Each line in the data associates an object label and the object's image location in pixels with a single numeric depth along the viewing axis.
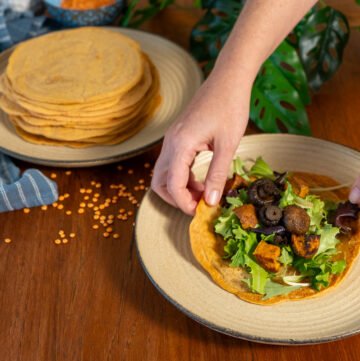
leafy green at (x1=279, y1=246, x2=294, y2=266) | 0.63
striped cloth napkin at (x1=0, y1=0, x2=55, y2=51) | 1.00
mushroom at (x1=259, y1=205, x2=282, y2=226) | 0.65
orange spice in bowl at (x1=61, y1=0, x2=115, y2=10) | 1.02
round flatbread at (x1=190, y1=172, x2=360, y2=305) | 0.61
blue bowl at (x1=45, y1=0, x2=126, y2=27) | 1.00
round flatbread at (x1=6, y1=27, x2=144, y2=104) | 0.79
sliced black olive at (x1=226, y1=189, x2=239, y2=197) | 0.68
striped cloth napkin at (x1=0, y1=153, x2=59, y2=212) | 0.75
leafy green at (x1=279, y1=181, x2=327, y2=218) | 0.66
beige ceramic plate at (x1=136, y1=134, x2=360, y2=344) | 0.58
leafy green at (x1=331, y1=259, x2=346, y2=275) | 0.62
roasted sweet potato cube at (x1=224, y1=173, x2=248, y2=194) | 0.69
